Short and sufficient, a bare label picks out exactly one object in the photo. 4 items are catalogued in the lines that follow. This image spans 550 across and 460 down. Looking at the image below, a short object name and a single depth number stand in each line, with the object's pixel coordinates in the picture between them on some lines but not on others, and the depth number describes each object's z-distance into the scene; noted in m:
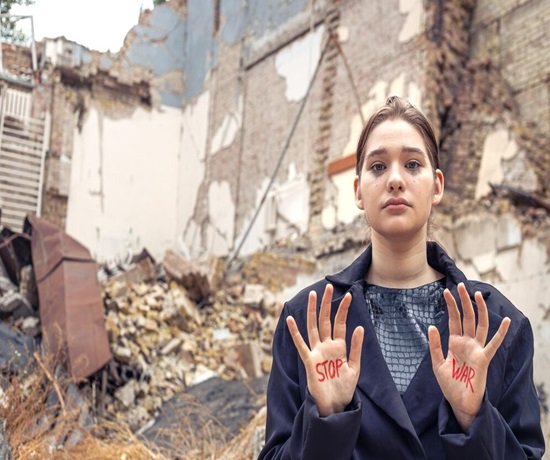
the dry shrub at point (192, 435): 4.85
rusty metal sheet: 6.10
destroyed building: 7.68
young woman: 1.48
